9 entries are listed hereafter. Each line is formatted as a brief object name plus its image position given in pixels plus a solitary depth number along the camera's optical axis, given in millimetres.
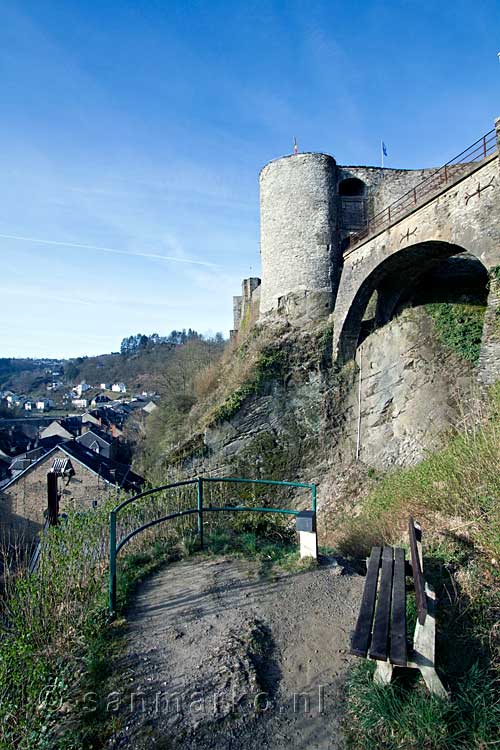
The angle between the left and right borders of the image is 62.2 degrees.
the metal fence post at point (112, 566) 3900
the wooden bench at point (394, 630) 2545
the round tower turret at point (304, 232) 15641
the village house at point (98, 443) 35844
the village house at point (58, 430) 45844
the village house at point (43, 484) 20078
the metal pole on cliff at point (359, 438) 13484
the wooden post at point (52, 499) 7293
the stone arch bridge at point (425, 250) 8227
